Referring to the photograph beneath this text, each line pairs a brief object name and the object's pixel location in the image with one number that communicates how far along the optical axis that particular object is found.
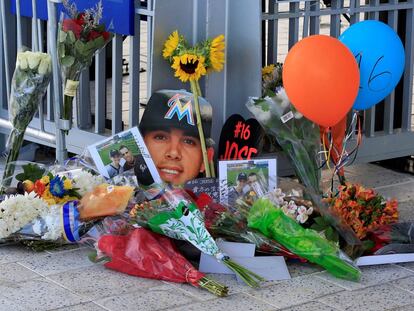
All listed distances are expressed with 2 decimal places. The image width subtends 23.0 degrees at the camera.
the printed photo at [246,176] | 5.03
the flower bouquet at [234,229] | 4.63
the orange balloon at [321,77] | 4.68
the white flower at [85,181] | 5.07
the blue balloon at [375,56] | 5.00
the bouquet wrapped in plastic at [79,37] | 5.07
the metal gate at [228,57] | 5.34
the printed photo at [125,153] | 5.30
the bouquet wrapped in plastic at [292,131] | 4.98
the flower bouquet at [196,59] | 5.09
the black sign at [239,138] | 5.26
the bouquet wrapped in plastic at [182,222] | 4.48
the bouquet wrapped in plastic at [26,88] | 5.24
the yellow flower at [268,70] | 5.54
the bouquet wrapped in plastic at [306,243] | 4.54
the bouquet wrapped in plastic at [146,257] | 4.46
